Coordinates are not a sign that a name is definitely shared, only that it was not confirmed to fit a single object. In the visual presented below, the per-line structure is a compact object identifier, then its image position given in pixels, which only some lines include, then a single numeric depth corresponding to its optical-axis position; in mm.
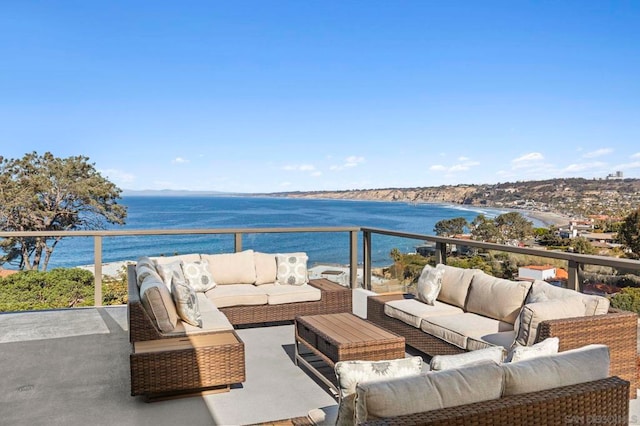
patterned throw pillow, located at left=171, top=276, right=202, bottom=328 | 3900
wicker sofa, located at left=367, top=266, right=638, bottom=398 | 3188
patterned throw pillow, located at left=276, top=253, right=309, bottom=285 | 5934
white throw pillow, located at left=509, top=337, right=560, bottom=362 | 1989
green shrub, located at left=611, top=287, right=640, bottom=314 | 3623
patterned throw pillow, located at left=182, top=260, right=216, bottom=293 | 5367
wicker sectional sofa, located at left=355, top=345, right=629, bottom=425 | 1542
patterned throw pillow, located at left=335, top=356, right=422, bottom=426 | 1743
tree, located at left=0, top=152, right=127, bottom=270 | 14484
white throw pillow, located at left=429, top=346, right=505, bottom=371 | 1832
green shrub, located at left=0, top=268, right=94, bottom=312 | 6051
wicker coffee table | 3469
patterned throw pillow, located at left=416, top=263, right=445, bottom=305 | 4758
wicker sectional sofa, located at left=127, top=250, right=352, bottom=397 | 3355
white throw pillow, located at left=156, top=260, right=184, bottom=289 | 4758
